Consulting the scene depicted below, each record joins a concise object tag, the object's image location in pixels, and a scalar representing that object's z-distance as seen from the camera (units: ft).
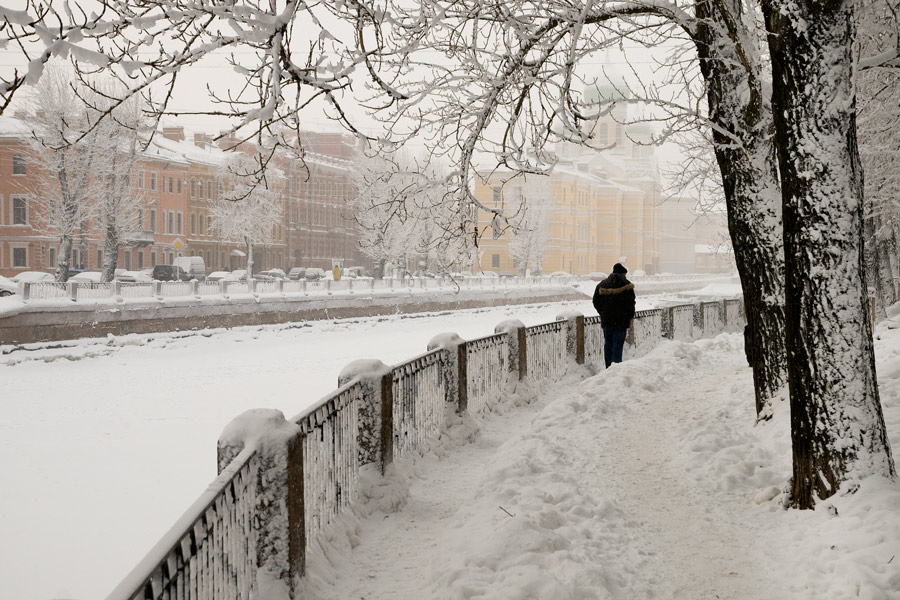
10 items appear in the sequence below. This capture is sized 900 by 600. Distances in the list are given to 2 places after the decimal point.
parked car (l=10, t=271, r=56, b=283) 135.00
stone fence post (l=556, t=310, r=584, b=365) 49.44
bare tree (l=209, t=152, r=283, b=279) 193.57
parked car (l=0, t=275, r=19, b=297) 107.87
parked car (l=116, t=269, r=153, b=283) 152.78
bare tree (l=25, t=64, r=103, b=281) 136.87
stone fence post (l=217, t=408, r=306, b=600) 14.52
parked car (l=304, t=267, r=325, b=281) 207.62
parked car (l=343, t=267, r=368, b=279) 229.86
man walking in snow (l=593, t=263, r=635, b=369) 45.27
